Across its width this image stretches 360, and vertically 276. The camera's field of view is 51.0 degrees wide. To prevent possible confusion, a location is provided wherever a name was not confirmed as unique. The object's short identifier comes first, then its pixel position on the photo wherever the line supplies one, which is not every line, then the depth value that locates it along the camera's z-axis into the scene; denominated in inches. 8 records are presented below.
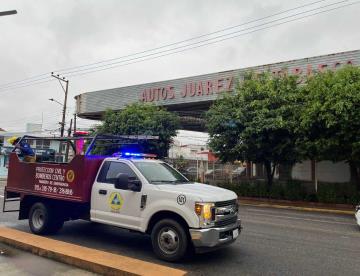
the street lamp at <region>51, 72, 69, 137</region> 1394.3
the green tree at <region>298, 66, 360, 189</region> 627.5
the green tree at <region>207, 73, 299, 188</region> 741.9
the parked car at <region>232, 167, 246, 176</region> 1057.5
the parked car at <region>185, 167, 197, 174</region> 1115.3
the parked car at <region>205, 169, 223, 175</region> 1048.1
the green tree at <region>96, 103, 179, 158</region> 976.9
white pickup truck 254.1
